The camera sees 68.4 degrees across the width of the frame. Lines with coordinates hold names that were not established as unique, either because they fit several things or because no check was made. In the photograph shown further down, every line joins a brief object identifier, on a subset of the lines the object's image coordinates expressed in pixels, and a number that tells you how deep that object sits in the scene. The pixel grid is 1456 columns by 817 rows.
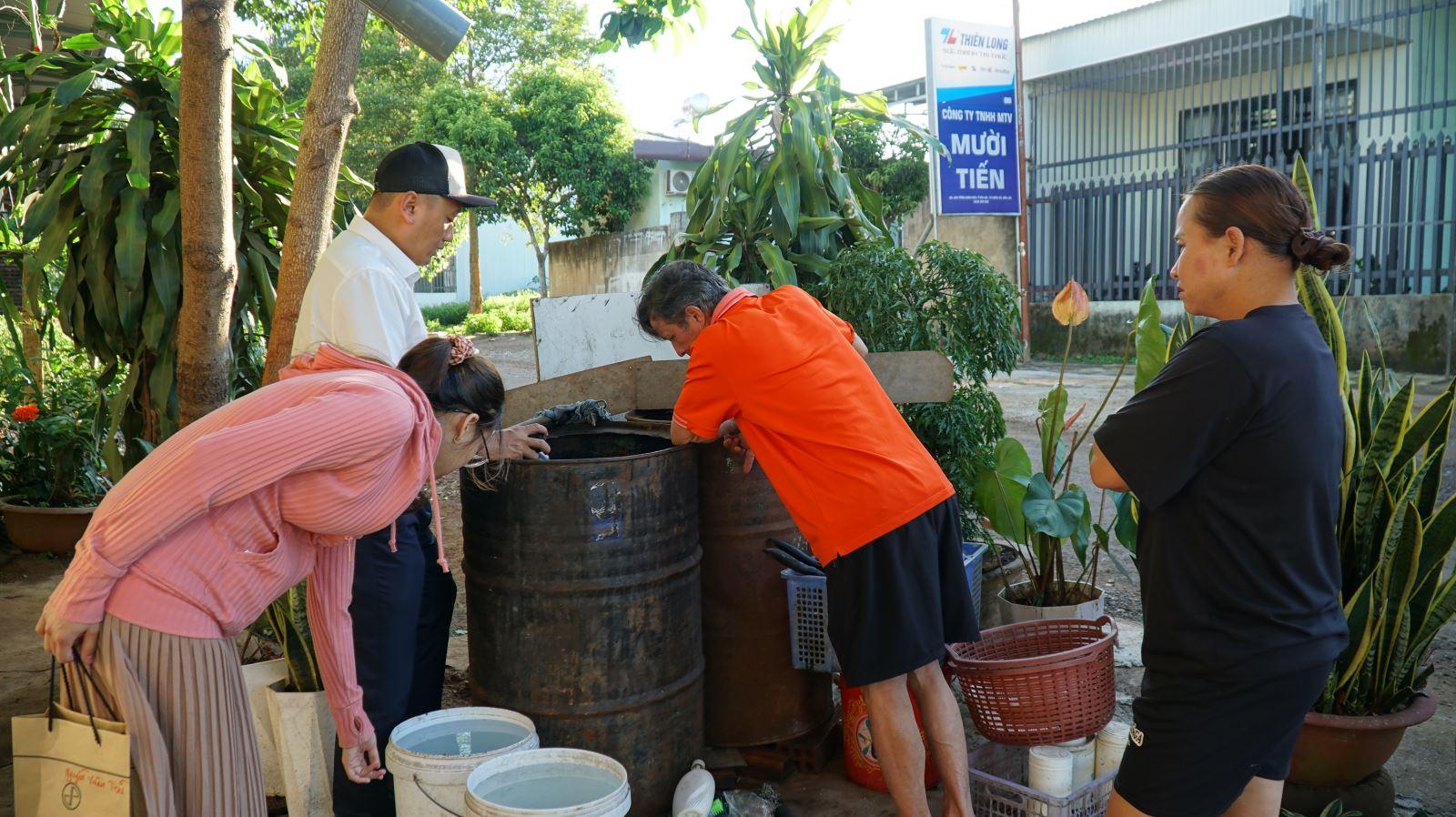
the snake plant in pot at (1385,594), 2.95
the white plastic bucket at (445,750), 2.54
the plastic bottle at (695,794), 2.95
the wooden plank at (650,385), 3.80
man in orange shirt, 2.88
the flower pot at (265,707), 3.20
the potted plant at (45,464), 6.03
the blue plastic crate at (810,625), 3.42
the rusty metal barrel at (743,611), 3.51
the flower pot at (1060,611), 3.92
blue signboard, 12.20
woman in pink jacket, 1.94
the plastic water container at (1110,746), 3.09
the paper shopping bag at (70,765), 1.96
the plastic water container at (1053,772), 2.91
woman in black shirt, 1.98
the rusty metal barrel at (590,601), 3.01
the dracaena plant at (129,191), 4.59
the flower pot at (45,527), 5.99
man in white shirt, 2.83
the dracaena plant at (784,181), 5.66
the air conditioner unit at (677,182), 23.75
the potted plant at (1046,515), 3.79
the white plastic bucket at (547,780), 2.50
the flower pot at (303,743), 3.03
